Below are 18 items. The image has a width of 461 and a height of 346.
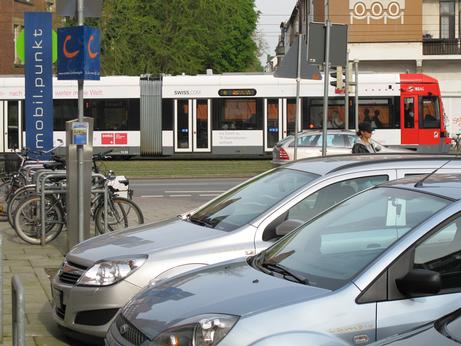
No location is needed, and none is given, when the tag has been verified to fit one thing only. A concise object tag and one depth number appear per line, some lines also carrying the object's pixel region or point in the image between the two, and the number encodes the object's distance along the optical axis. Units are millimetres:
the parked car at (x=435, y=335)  2961
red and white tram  32156
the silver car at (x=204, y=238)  5973
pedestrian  11648
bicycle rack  10938
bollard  4410
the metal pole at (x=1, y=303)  6316
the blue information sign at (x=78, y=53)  9820
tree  42250
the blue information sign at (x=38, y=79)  17078
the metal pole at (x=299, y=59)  13602
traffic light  26031
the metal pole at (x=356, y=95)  29547
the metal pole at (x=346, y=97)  27150
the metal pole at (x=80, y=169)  9977
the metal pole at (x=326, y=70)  11541
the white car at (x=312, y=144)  21562
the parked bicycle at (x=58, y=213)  11156
